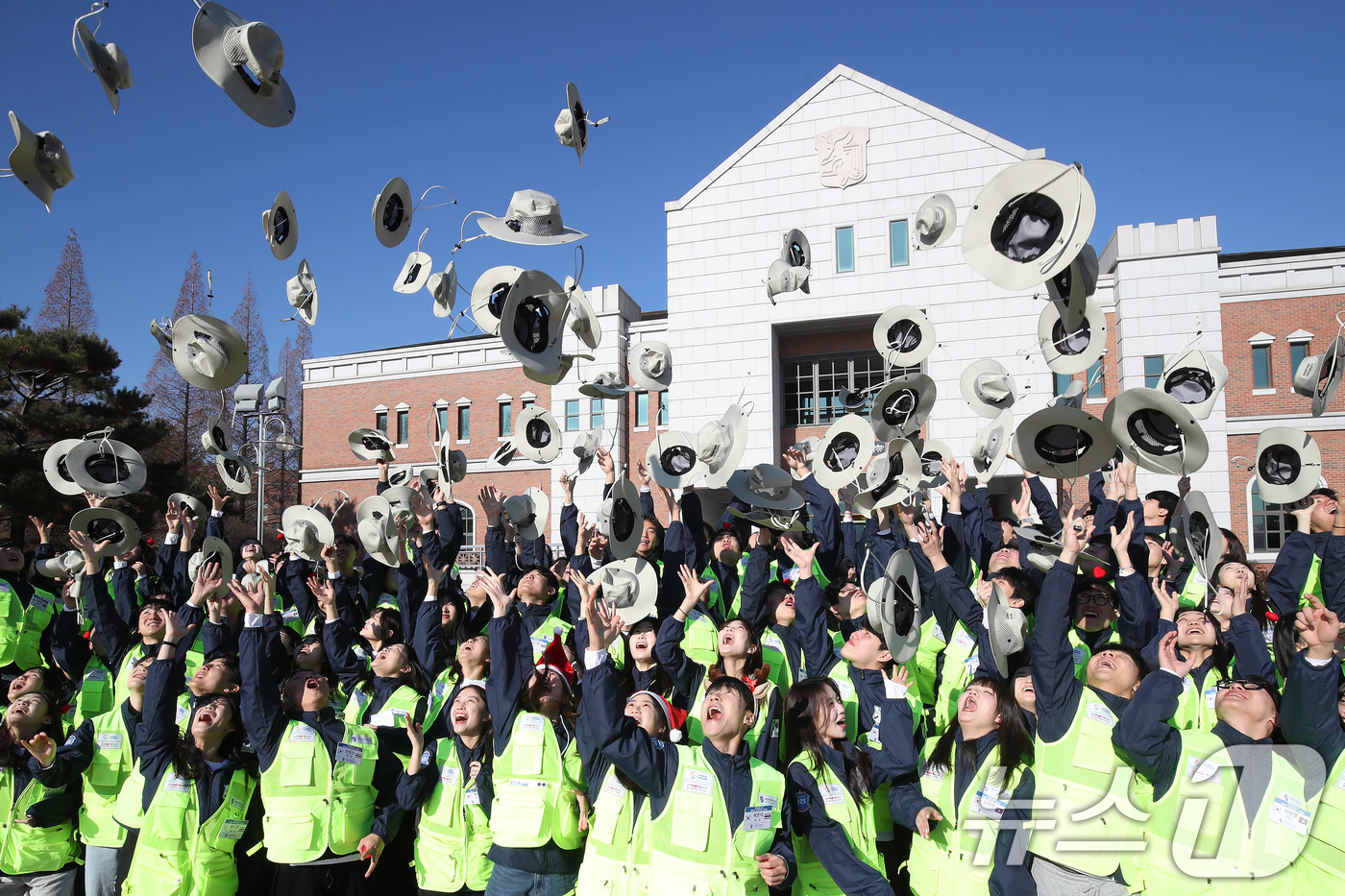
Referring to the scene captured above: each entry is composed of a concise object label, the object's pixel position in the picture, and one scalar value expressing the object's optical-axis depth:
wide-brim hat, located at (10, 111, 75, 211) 4.93
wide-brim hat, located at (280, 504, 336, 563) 7.29
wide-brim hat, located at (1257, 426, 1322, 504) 6.21
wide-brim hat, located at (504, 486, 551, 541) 8.43
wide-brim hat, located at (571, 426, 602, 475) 9.10
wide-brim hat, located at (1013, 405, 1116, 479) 4.73
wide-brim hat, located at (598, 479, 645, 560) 5.91
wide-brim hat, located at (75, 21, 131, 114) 4.91
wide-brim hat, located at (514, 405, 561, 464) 8.49
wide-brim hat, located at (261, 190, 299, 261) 6.04
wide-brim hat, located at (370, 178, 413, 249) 6.22
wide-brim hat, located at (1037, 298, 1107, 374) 5.98
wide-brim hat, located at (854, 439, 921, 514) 6.77
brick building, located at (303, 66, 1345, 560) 20.17
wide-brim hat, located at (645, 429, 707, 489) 7.35
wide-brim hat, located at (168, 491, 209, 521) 8.37
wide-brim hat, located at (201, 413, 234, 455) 8.05
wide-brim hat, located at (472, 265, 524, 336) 6.12
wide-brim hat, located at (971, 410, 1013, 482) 7.49
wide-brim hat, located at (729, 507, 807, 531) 6.70
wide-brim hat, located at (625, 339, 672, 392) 7.99
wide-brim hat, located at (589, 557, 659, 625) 4.47
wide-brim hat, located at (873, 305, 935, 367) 7.85
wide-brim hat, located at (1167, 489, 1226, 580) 4.71
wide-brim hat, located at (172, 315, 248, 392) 5.44
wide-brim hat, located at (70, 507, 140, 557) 6.63
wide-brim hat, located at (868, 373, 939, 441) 6.77
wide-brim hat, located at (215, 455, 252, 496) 8.09
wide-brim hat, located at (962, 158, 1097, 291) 3.78
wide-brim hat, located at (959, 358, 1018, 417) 7.77
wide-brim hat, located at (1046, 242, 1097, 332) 4.34
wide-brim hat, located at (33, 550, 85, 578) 6.86
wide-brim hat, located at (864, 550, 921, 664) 4.27
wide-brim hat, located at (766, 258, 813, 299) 8.23
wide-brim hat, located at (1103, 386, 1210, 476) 4.39
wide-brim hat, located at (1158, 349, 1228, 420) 6.98
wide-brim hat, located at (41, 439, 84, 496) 7.23
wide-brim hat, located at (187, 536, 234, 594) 6.16
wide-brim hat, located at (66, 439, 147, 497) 7.19
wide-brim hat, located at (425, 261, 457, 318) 6.61
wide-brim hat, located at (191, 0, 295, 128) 4.33
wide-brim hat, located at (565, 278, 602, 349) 5.55
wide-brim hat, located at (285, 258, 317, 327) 7.04
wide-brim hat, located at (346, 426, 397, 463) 9.14
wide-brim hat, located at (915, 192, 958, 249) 7.63
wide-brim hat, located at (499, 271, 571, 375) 4.34
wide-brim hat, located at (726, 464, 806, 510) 7.25
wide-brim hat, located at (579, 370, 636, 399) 7.05
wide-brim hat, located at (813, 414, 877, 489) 7.06
